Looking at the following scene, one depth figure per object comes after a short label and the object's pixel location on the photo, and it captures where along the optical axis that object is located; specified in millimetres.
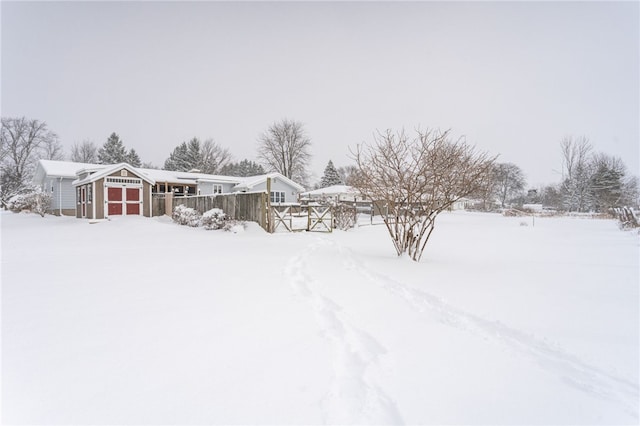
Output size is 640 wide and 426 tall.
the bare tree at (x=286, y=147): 40312
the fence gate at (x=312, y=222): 12827
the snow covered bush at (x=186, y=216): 13463
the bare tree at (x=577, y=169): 35750
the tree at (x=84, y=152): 43312
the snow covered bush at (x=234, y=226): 11484
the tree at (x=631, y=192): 31605
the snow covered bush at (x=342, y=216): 14443
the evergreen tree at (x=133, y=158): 40938
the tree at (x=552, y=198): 42428
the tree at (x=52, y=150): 36812
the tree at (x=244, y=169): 51344
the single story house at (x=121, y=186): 15891
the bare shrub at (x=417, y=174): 6129
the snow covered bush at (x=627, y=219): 12977
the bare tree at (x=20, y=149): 32000
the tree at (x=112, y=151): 38438
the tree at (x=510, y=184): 56500
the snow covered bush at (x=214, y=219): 12109
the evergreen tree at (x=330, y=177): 49125
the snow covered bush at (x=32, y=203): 20125
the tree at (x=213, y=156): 43562
